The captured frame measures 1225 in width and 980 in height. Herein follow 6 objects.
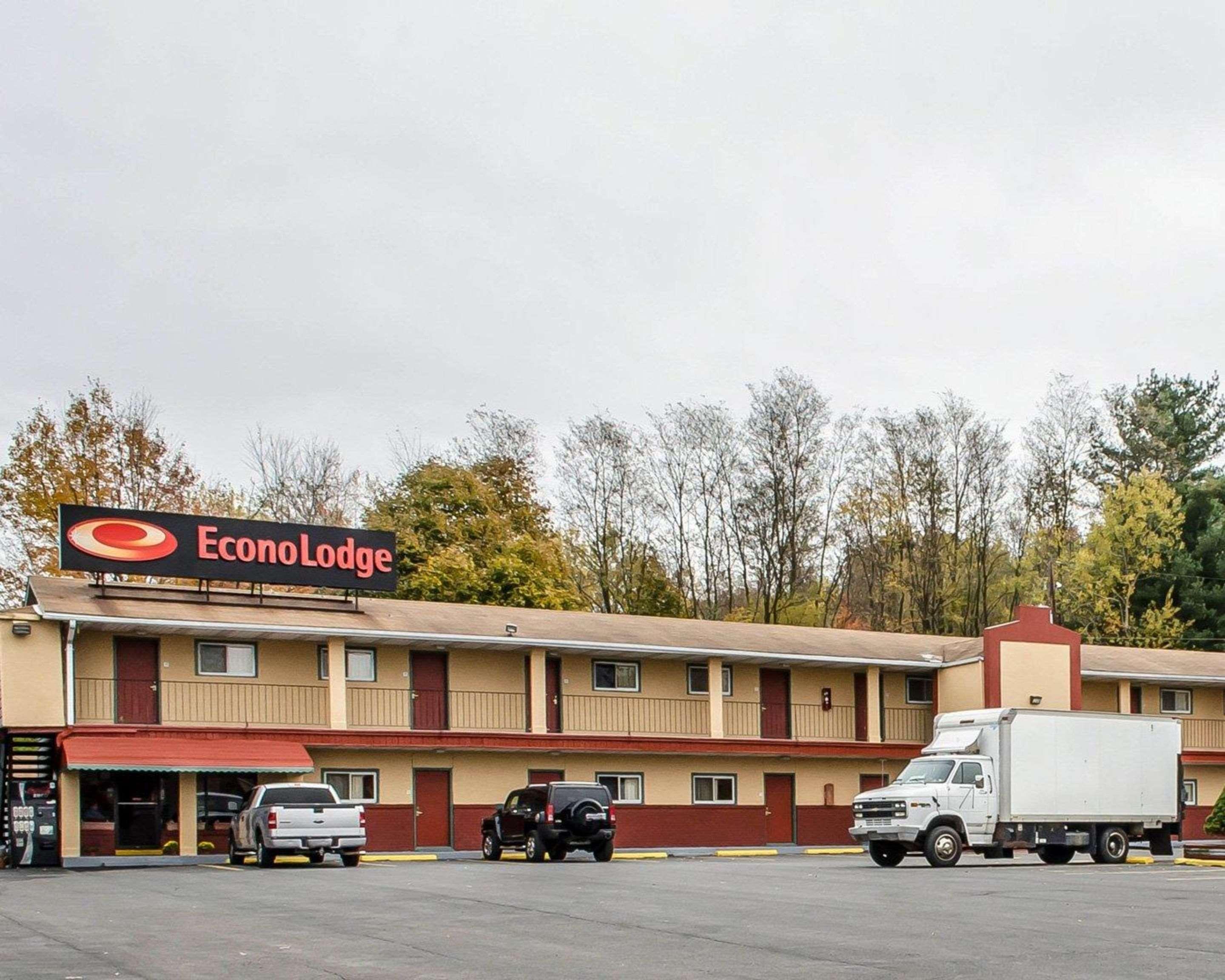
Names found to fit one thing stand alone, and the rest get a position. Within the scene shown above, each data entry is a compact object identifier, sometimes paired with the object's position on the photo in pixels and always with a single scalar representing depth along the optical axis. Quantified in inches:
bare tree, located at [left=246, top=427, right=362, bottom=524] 2623.0
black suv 1294.3
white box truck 1198.9
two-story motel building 1378.0
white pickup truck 1175.0
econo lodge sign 1429.6
